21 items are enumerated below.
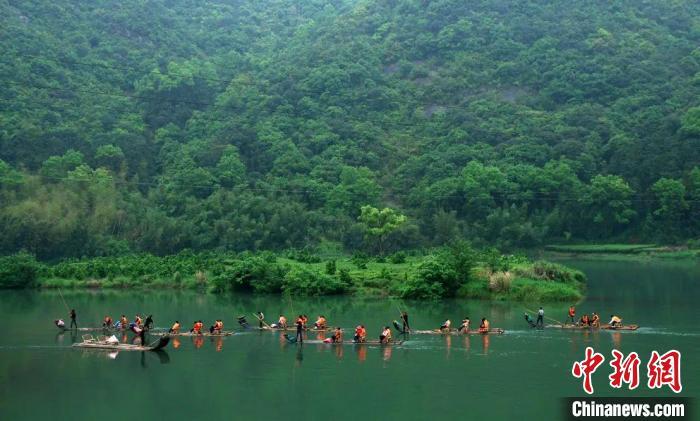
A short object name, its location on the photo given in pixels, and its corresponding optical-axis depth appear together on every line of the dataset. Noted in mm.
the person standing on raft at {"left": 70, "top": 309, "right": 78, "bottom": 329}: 48938
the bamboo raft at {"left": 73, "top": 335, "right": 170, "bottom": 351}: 42312
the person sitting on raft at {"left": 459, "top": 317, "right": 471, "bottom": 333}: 46812
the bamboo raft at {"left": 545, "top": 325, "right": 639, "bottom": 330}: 46562
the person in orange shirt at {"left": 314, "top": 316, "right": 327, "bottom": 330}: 48053
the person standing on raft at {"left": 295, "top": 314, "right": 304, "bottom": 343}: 44062
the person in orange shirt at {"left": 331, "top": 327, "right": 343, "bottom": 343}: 44062
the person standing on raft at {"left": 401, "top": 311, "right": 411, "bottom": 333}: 47166
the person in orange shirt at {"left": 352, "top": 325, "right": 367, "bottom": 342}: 44219
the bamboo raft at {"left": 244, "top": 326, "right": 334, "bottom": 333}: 48844
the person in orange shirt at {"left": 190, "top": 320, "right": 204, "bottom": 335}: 47219
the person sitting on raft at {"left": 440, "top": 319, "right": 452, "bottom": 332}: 46906
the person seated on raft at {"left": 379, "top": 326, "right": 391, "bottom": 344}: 43500
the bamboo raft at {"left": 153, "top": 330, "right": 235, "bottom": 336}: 47219
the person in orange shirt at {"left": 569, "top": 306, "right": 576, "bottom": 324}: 48938
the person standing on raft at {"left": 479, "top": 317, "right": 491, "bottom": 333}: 46250
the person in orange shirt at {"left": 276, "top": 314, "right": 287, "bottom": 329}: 48931
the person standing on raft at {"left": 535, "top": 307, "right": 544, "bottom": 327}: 48500
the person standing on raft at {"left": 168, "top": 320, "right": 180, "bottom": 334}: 47375
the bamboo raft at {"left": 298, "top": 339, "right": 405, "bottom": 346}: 43794
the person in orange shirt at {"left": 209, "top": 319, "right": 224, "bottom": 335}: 47125
